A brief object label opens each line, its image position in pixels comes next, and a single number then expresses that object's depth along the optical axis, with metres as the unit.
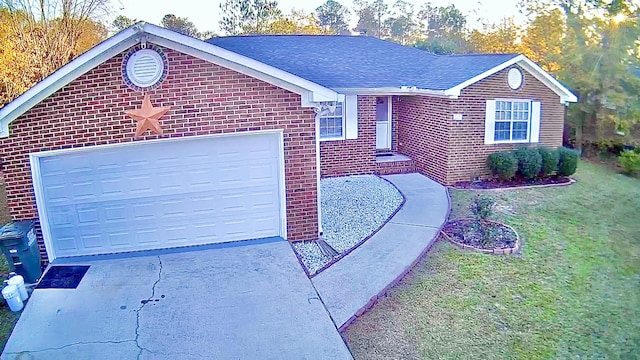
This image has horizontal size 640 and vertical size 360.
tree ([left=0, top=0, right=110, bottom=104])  17.73
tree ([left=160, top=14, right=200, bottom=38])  47.00
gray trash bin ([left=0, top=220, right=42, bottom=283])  7.81
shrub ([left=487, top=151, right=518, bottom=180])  13.72
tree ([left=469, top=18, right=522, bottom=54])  25.91
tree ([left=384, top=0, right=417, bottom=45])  56.25
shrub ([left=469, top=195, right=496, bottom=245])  9.53
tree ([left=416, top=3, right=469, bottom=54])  29.55
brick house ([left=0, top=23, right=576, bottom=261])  8.20
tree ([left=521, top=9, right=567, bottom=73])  20.22
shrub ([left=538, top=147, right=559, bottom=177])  14.34
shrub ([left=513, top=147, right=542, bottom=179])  13.99
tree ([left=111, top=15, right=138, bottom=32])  26.07
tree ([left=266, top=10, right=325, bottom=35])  40.97
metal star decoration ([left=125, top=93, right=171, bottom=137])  8.33
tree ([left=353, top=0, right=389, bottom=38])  58.03
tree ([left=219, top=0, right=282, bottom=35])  44.34
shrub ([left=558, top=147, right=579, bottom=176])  14.70
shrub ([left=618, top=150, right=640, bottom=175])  16.88
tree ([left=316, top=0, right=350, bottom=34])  56.25
